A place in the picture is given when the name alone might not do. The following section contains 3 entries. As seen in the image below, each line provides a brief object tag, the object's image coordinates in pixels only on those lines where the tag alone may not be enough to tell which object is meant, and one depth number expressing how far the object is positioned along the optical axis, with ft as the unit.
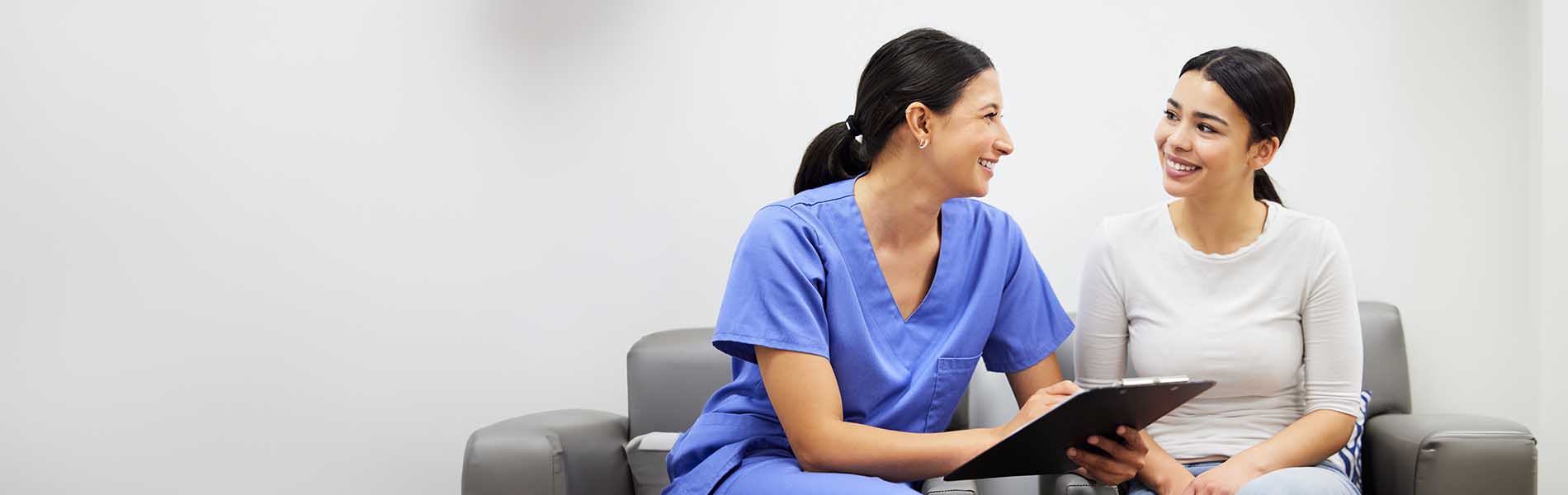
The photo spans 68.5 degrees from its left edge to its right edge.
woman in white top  5.65
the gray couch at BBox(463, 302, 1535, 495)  5.94
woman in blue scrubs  5.12
